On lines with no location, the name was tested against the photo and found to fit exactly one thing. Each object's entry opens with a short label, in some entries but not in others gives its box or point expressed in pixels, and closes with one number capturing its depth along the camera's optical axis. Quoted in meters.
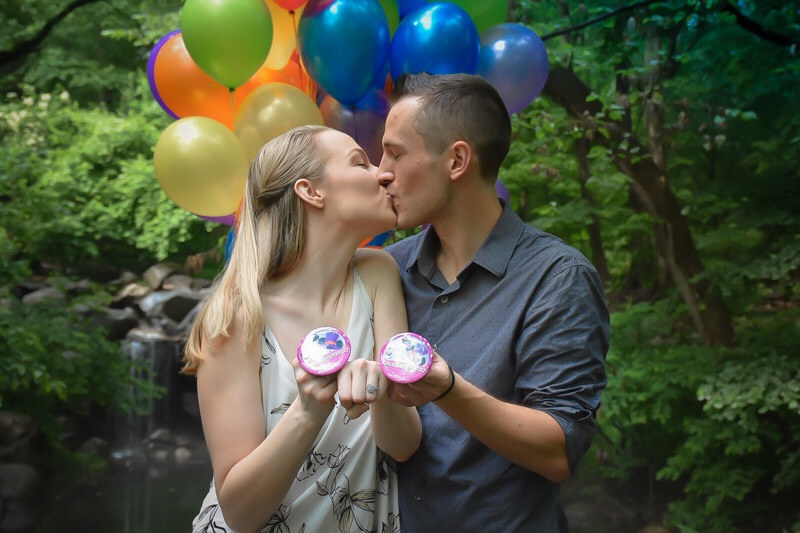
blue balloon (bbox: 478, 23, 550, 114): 2.94
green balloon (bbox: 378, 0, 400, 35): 2.95
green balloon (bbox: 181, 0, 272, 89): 2.59
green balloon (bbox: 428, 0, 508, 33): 3.09
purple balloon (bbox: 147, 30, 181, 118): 2.99
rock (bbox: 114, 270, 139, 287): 10.76
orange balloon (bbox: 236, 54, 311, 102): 2.95
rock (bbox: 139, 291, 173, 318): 10.09
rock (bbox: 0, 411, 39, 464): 6.99
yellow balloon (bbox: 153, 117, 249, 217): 2.56
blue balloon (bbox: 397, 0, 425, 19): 2.99
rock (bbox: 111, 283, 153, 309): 10.34
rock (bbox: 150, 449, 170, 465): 8.75
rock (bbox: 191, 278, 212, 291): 10.66
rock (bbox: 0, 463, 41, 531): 6.90
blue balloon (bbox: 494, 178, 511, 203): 2.81
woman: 1.55
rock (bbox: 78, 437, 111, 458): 8.59
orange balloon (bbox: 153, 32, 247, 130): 2.83
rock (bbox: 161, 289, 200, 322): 10.03
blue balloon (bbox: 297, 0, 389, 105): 2.59
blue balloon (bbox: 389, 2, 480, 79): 2.59
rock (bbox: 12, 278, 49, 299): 9.83
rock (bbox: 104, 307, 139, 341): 9.54
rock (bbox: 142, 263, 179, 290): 10.65
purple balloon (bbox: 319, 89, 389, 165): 2.75
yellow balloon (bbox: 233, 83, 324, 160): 2.60
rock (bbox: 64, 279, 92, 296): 9.68
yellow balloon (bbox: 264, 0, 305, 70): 2.89
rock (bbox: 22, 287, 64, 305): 9.20
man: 1.59
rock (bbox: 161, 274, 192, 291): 10.64
